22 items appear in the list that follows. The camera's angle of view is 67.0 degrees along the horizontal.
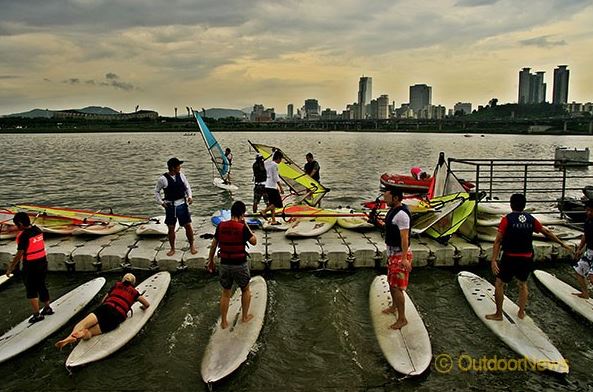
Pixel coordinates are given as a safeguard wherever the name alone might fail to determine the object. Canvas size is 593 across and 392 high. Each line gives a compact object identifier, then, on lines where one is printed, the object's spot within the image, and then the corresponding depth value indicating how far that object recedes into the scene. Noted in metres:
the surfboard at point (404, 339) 6.83
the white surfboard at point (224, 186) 27.38
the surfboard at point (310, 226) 12.04
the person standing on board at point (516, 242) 7.30
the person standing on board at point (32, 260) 7.57
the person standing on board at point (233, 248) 7.12
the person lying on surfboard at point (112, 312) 7.27
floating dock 10.87
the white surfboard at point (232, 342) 6.62
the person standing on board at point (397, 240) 7.04
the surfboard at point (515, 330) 6.95
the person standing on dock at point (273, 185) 12.60
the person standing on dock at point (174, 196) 10.00
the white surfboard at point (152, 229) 12.12
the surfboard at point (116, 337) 6.91
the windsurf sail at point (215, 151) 25.41
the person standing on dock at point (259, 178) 14.05
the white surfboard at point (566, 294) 8.55
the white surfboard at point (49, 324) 7.27
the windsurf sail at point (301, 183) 16.67
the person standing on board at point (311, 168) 16.78
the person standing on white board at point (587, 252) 8.12
